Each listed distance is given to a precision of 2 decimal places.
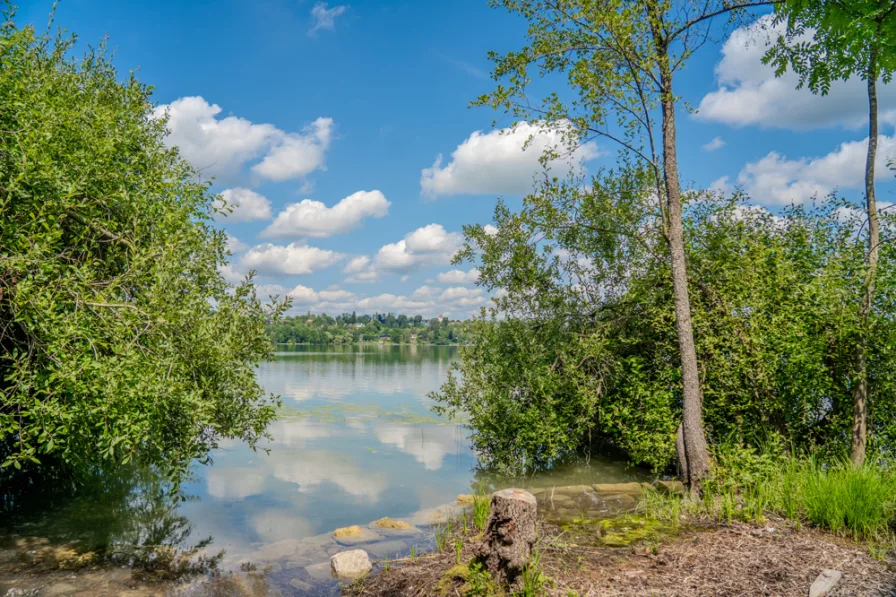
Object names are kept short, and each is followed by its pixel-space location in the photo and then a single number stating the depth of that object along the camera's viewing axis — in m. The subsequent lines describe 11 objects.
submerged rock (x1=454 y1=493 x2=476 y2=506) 11.99
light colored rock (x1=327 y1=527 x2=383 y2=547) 9.53
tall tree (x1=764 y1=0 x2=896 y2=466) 8.67
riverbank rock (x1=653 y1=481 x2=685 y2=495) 9.73
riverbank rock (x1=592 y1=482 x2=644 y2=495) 11.43
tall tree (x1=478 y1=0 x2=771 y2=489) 9.80
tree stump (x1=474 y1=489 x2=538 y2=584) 5.62
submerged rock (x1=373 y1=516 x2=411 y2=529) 10.38
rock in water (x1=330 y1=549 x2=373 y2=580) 7.67
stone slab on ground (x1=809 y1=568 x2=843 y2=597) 5.39
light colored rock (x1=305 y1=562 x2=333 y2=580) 7.86
